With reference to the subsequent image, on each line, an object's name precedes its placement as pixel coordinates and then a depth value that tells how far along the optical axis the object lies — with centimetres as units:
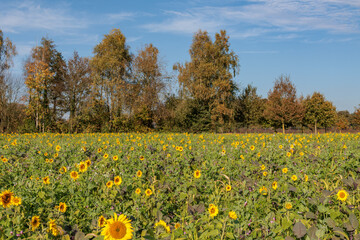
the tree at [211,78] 3466
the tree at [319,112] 3713
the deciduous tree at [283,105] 3222
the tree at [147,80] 3118
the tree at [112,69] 2816
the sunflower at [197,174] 345
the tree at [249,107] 4126
